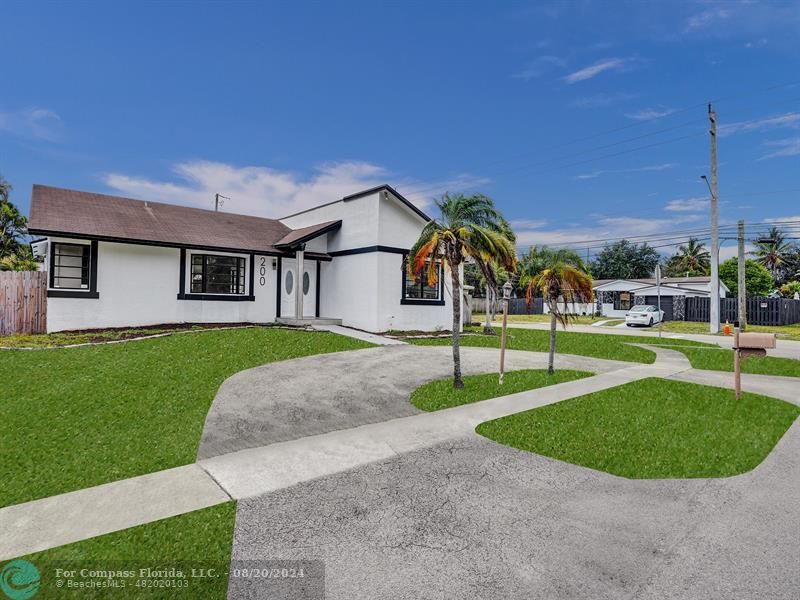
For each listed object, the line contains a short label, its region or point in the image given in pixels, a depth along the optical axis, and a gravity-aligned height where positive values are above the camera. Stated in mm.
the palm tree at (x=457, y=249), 9242 +1216
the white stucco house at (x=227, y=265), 14977 +1494
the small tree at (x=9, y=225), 31906 +5618
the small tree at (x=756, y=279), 42500 +2919
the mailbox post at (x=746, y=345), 8984 -792
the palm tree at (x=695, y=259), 62188 +7089
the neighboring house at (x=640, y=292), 38969 +1504
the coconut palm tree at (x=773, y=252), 56406 +7624
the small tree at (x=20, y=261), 28878 +2728
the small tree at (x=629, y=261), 68188 +7319
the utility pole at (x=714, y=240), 26969 +4369
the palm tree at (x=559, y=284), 11253 +587
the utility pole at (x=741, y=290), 28594 +1220
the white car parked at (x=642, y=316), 32594 -685
